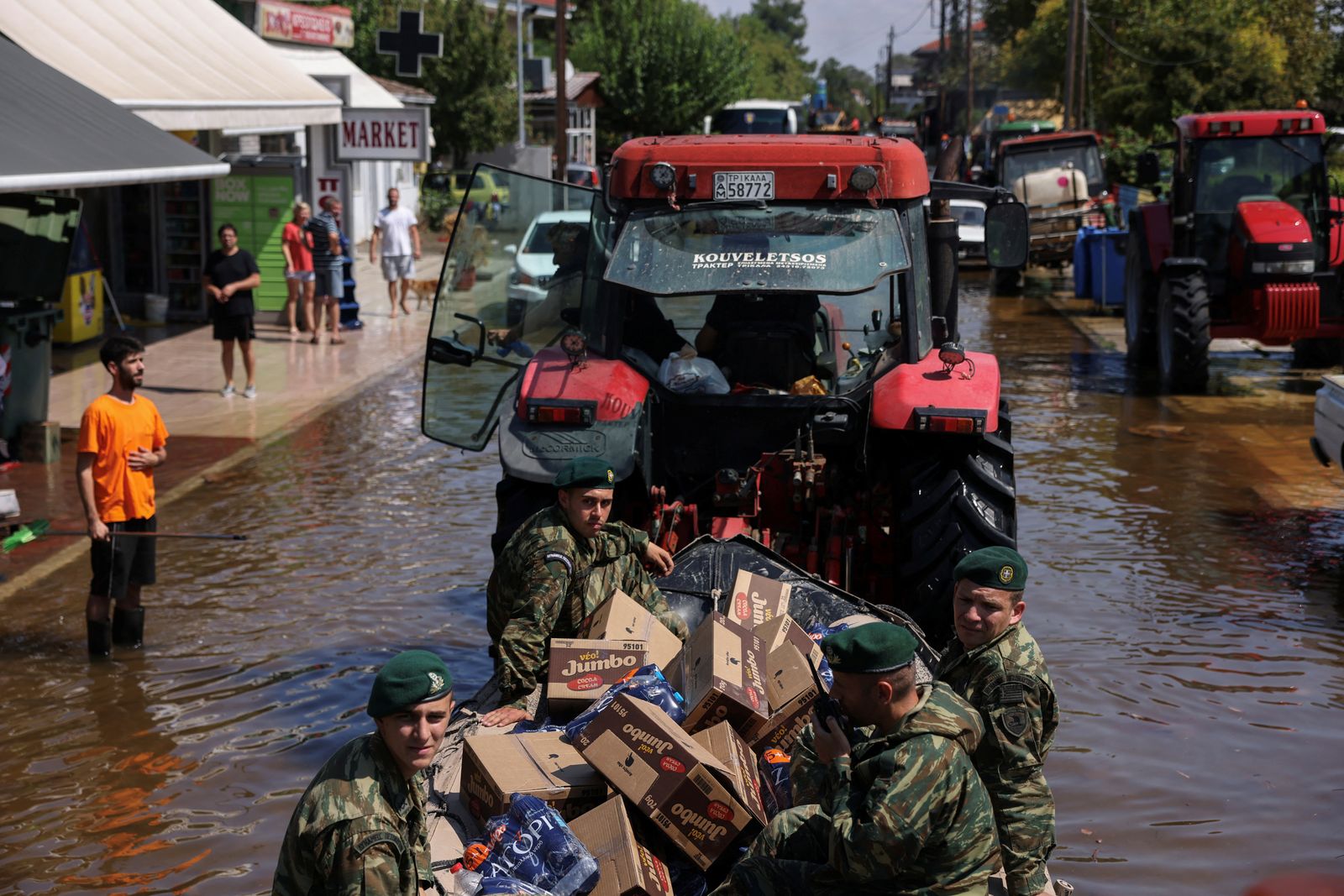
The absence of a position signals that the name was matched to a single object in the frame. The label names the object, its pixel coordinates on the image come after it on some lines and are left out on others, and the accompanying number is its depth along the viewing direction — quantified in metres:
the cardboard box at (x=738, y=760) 4.79
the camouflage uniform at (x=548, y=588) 5.78
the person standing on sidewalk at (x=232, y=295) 15.05
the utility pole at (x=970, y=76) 57.10
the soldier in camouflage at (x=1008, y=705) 4.63
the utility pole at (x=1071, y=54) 39.22
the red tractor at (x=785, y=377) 7.02
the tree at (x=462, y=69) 40.28
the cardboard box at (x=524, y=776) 4.84
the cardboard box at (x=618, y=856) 4.48
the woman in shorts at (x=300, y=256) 18.53
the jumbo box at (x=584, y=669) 5.52
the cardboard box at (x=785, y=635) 5.81
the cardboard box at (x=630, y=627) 5.84
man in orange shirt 8.02
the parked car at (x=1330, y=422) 10.26
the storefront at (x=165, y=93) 15.20
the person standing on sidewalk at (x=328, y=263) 19.14
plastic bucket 20.61
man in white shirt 20.92
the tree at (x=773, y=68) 87.56
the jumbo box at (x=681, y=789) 4.71
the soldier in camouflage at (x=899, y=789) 3.91
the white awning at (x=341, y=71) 25.88
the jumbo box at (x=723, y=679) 5.17
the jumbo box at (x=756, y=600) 6.07
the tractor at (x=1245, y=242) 15.05
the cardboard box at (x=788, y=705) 5.36
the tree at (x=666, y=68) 47.38
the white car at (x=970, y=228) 27.20
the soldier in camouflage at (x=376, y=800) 3.61
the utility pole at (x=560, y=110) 25.31
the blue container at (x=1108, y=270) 20.91
